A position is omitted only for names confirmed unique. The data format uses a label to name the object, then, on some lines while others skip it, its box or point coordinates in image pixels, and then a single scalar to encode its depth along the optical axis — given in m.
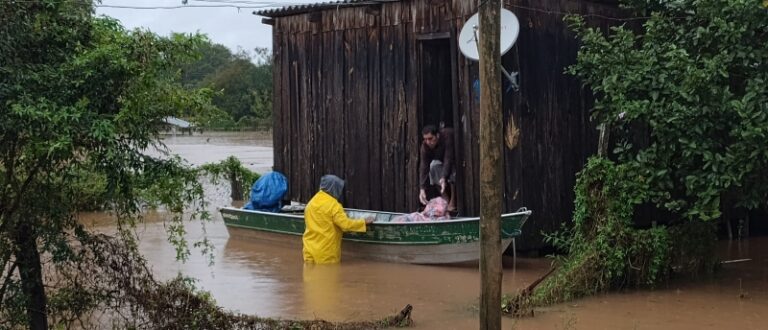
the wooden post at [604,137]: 11.03
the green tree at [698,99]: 9.83
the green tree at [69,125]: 6.48
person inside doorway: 13.11
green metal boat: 11.77
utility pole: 6.77
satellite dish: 11.28
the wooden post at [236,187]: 20.62
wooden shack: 12.65
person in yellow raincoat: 12.45
